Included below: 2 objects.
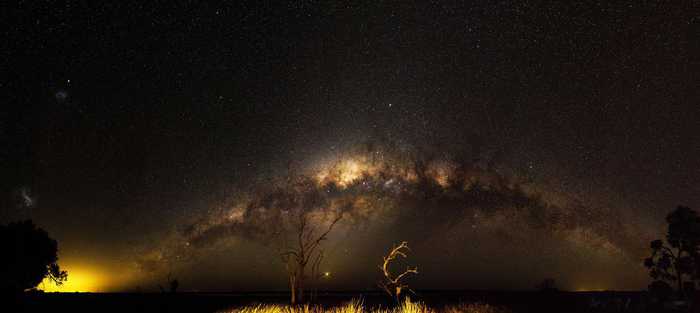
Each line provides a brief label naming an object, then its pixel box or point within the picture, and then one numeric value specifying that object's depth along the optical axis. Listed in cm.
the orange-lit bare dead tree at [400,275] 1748
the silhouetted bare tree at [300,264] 2059
